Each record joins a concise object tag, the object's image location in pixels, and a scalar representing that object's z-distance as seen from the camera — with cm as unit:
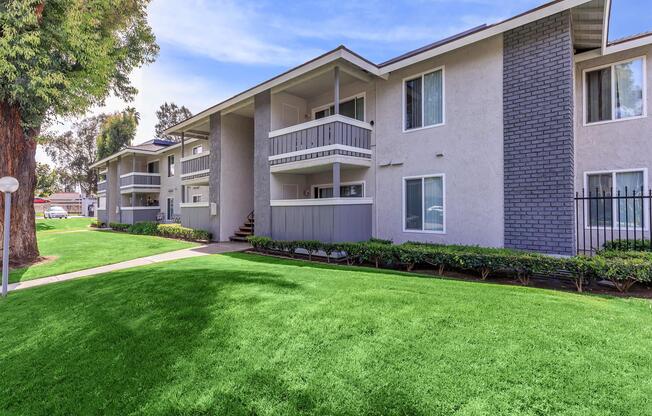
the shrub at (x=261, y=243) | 1202
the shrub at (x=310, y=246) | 1046
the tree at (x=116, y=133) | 4238
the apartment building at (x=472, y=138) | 810
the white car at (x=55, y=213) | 4375
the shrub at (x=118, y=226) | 2456
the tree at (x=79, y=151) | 5184
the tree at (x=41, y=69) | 916
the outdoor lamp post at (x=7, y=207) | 730
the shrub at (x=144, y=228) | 2067
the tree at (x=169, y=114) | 5291
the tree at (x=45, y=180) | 4988
